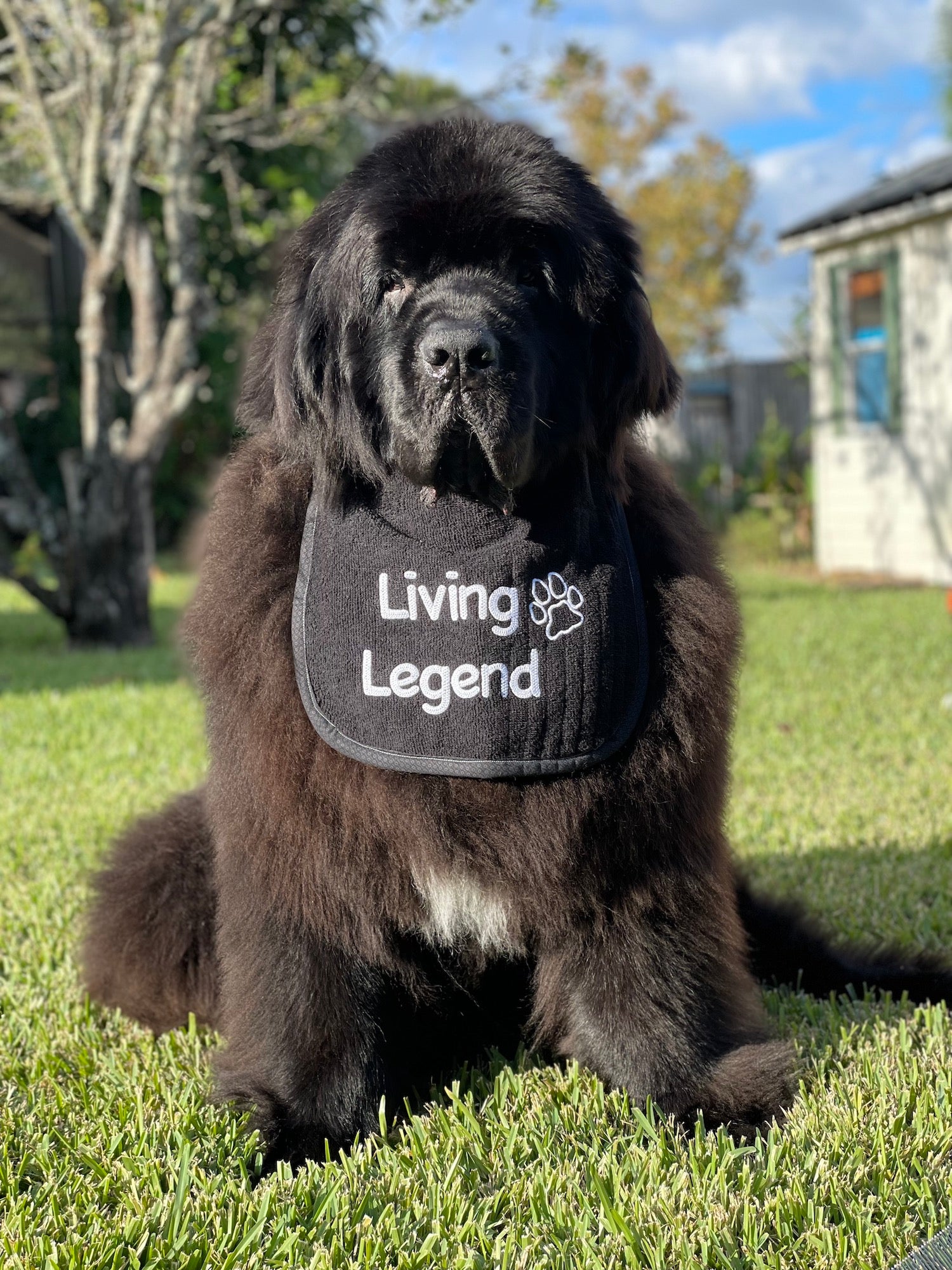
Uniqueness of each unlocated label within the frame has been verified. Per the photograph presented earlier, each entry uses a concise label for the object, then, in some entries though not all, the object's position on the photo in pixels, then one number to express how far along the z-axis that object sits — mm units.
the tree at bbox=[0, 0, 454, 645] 8297
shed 11141
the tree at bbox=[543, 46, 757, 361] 25156
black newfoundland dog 2039
